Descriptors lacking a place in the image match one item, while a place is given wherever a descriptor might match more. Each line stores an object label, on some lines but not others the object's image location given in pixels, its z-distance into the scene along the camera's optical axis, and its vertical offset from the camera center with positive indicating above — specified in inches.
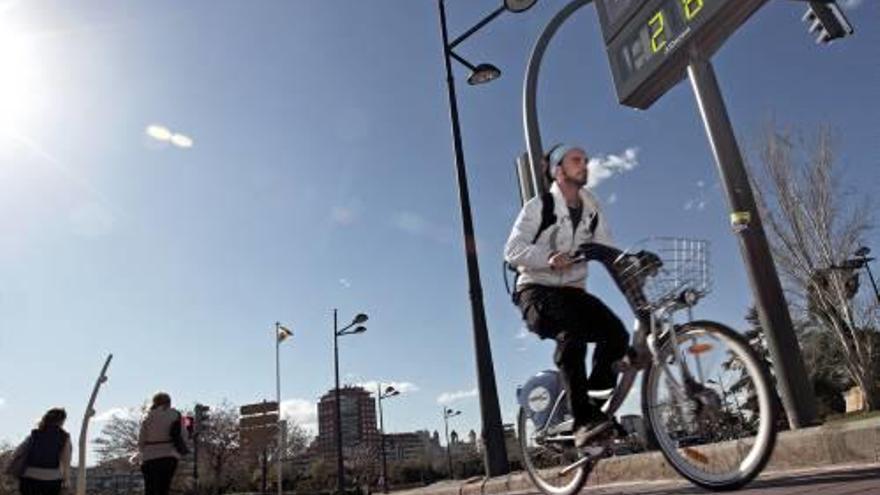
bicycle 115.2 +14.3
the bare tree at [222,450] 2209.6 +208.4
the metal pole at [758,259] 229.8 +67.0
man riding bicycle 140.0 +37.3
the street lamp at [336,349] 1106.7 +237.9
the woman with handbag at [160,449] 314.8 +32.5
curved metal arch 300.2 +168.9
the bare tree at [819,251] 848.3 +234.4
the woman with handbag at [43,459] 325.1 +35.0
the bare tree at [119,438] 2292.1 +285.0
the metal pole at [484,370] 326.6 +55.8
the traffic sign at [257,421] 960.3 +122.7
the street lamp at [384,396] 1736.0 +251.4
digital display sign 263.6 +161.1
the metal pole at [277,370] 1248.2 +245.9
